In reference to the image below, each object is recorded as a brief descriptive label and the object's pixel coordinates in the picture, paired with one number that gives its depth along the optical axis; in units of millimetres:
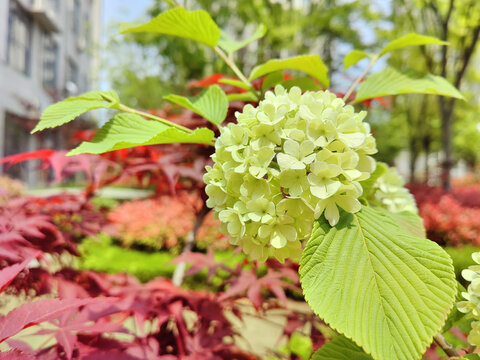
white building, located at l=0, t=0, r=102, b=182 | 9445
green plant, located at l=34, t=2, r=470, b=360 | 152
